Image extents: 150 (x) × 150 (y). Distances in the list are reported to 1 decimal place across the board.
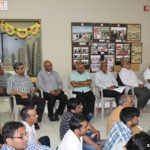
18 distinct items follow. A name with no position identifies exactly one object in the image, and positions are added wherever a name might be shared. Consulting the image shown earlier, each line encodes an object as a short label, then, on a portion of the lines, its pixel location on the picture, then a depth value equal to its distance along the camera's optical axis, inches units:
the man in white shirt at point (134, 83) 215.8
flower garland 223.0
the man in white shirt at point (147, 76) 231.9
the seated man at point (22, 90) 181.8
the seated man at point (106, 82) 207.8
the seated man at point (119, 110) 111.1
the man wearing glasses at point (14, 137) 73.3
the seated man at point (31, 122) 99.8
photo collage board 230.1
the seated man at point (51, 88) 195.3
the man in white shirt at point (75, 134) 84.6
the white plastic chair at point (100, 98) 202.3
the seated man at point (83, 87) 201.0
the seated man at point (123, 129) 91.2
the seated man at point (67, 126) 102.0
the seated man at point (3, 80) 208.5
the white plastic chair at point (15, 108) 179.5
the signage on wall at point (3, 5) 211.8
